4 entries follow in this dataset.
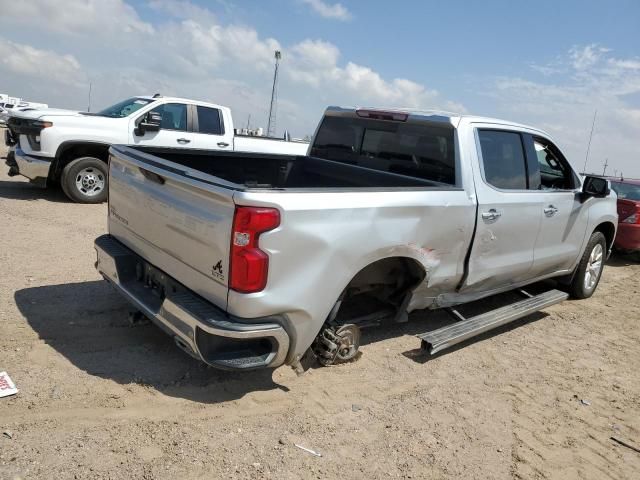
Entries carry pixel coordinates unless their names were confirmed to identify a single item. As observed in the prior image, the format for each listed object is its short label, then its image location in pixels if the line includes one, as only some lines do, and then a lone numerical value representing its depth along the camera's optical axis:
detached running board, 4.14
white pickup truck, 8.42
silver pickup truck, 2.93
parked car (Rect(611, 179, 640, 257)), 9.20
